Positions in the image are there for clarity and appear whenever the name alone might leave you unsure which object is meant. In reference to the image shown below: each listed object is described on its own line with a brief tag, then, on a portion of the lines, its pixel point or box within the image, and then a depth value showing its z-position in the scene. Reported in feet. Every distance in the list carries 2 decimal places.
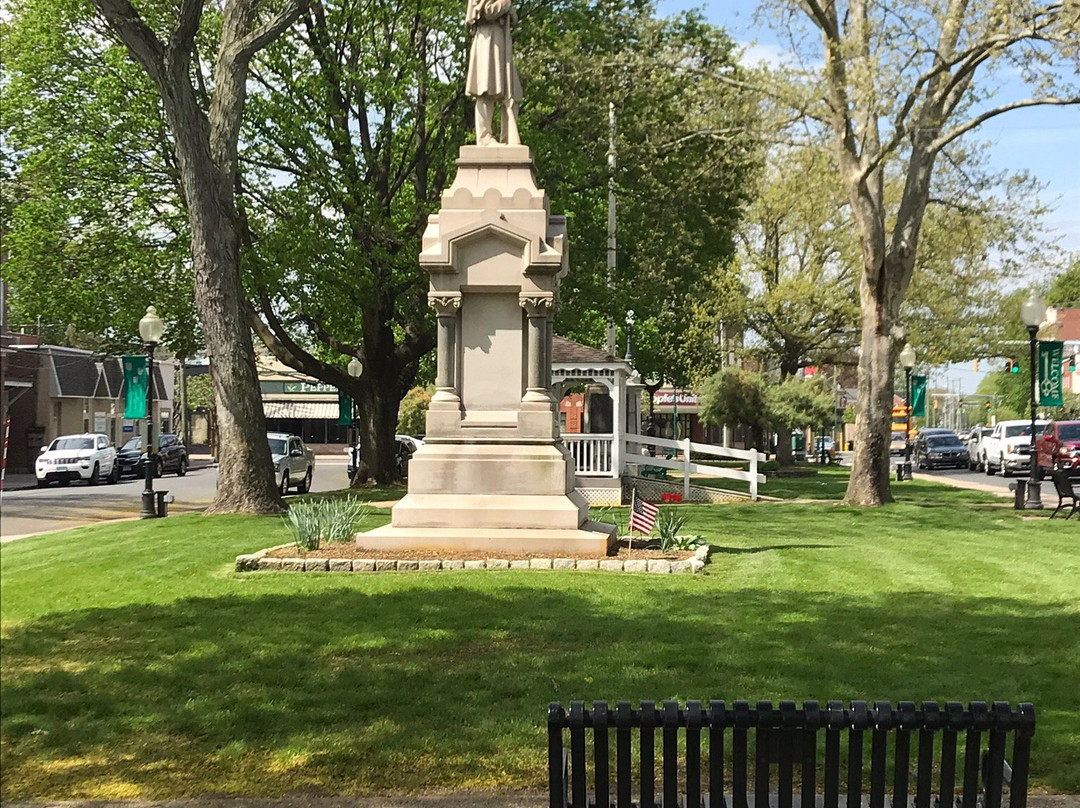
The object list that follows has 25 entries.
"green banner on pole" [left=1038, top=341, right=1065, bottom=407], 103.17
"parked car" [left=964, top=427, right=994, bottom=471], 181.06
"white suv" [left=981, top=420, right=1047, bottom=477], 153.28
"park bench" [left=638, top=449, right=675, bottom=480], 113.26
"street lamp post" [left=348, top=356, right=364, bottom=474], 115.72
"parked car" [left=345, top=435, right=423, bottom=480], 130.86
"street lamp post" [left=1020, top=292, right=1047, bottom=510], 85.66
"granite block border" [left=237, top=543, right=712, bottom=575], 45.06
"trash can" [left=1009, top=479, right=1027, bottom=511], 85.10
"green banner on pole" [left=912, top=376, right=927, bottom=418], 157.99
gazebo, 94.22
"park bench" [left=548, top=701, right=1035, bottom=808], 13.87
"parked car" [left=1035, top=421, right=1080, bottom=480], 127.54
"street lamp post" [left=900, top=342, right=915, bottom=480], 139.23
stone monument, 49.24
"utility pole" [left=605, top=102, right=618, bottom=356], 96.09
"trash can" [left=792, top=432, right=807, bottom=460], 265.67
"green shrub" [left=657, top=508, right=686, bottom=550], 50.21
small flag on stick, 48.39
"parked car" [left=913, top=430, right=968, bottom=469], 187.11
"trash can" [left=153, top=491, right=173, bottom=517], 72.84
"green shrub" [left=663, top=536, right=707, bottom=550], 51.21
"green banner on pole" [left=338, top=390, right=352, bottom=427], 140.56
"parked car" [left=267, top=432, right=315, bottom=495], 110.42
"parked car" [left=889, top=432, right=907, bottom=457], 287.69
